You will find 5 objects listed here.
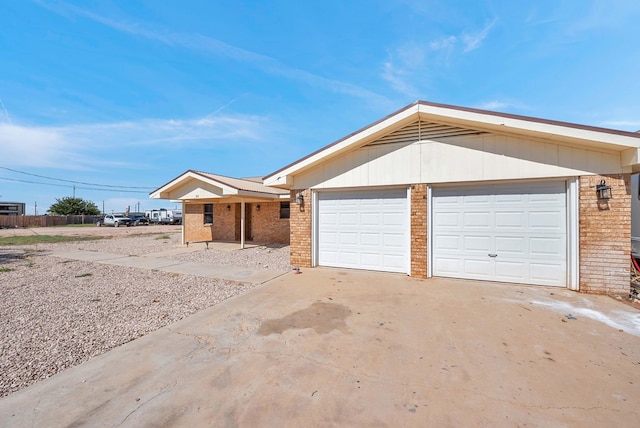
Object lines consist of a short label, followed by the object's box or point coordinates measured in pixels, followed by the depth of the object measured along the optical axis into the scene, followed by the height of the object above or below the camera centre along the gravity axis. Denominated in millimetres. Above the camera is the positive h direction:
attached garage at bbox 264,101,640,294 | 5344 +436
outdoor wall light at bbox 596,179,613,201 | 5266 +527
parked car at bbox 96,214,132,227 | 37781 -586
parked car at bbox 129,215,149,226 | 39531 -611
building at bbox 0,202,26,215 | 46812 +1386
